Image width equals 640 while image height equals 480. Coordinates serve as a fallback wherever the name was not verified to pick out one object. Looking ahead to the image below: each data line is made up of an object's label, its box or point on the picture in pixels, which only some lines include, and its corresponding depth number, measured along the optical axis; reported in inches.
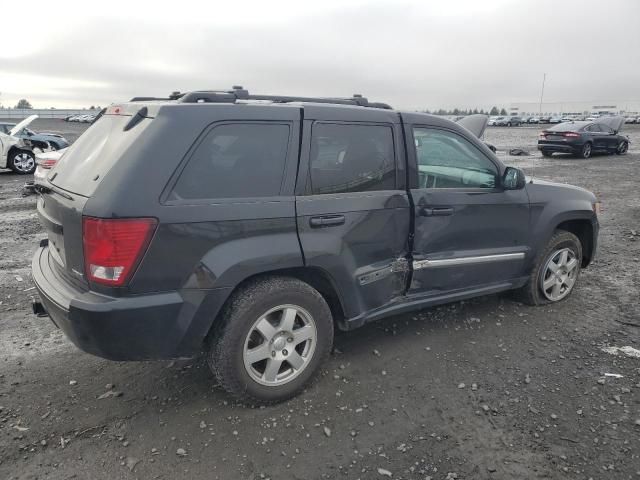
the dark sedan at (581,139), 796.6
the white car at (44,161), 342.2
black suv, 104.3
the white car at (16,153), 554.9
